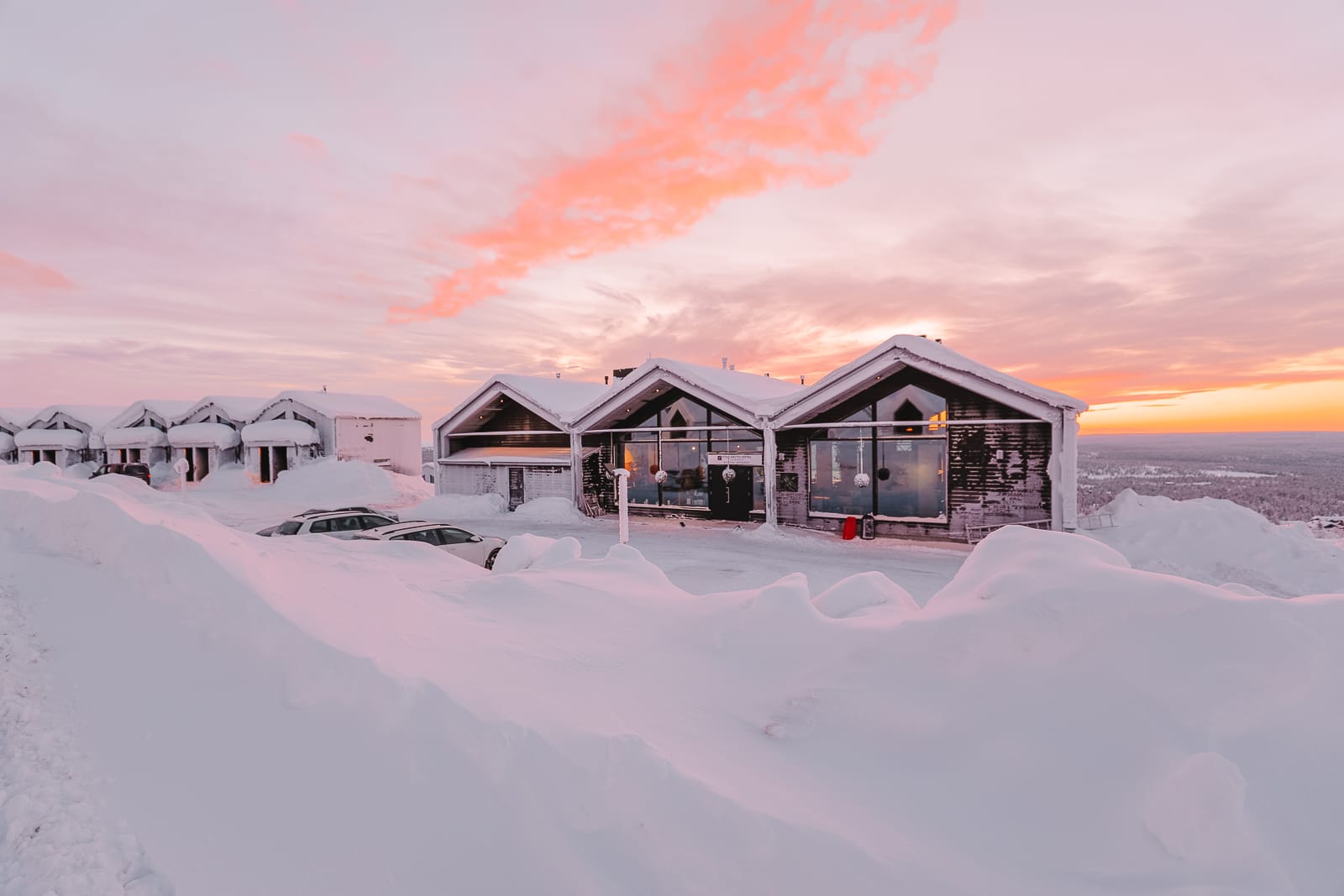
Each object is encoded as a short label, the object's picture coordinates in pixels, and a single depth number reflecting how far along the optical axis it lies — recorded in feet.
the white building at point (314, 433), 120.98
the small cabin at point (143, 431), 133.59
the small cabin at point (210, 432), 127.24
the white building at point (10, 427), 150.51
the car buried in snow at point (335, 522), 48.55
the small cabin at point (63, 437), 143.64
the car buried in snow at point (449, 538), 45.24
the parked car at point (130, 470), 113.70
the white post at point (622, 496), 56.63
